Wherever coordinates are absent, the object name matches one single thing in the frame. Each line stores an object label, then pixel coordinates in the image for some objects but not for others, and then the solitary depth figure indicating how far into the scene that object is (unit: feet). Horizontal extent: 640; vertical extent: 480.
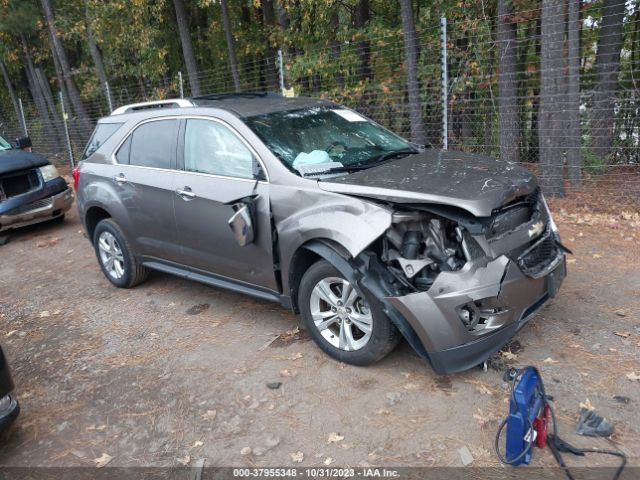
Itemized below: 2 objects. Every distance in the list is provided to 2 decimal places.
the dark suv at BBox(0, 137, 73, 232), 25.21
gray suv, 10.39
